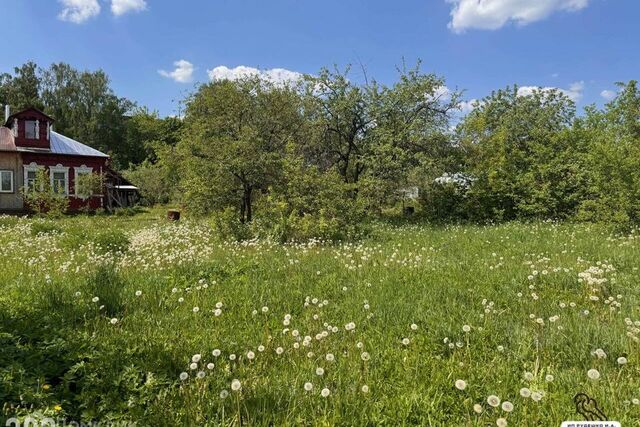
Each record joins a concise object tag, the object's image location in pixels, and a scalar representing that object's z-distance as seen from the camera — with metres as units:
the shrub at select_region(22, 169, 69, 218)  21.28
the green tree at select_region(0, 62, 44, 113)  51.50
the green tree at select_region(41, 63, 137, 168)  52.41
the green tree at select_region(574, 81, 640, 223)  11.68
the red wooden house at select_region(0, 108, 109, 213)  26.75
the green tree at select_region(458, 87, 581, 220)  16.12
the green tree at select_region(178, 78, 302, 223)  13.55
